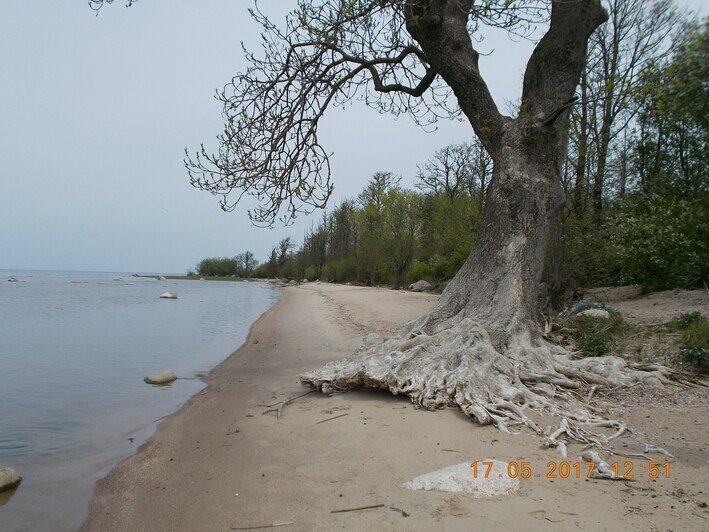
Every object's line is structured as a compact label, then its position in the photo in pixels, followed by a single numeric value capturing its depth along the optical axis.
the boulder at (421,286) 38.33
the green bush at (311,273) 84.94
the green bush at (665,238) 13.23
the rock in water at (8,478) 4.89
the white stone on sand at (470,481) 3.66
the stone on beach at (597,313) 10.11
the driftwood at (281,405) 6.53
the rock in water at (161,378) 9.75
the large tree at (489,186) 6.53
